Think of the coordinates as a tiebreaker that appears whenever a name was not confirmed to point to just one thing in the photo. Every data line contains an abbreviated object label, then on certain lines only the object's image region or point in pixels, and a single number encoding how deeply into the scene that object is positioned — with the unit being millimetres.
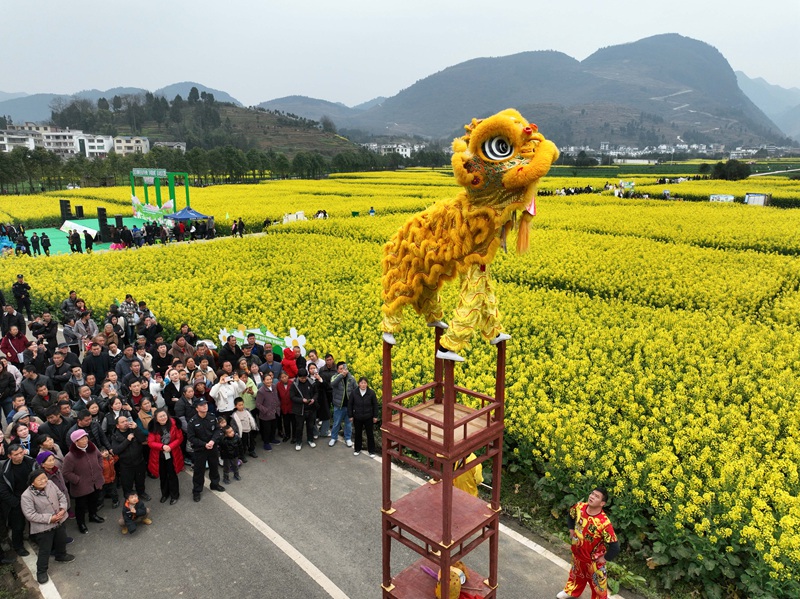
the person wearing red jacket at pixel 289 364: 10484
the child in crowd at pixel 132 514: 7309
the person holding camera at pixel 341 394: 9711
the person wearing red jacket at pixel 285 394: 9750
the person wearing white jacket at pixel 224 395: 9000
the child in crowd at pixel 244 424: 8867
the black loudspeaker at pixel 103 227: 31303
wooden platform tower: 4598
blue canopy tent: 29812
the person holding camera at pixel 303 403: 9672
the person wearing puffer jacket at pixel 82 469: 7109
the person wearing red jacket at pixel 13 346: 11367
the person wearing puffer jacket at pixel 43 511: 6363
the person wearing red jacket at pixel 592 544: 5645
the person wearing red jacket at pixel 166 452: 7872
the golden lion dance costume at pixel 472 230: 3992
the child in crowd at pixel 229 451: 8422
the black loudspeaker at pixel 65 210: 37438
